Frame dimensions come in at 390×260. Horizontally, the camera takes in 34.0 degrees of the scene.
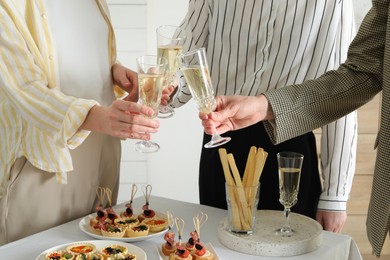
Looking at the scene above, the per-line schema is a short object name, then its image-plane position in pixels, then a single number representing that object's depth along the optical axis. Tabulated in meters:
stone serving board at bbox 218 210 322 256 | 1.71
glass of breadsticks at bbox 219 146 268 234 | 1.78
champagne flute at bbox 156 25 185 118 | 1.81
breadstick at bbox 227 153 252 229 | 1.78
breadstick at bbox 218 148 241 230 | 1.79
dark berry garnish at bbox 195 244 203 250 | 1.65
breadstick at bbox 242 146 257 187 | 1.81
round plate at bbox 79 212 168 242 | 1.78
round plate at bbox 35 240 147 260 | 1.63
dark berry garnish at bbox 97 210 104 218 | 1.90
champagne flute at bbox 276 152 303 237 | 1.72
